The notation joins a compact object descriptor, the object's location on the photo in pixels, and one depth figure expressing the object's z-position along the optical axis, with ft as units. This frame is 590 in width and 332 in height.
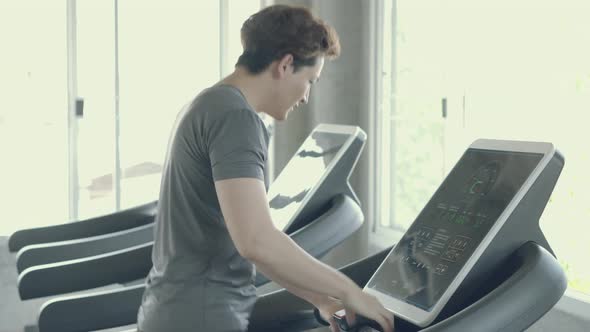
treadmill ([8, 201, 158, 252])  10.28
